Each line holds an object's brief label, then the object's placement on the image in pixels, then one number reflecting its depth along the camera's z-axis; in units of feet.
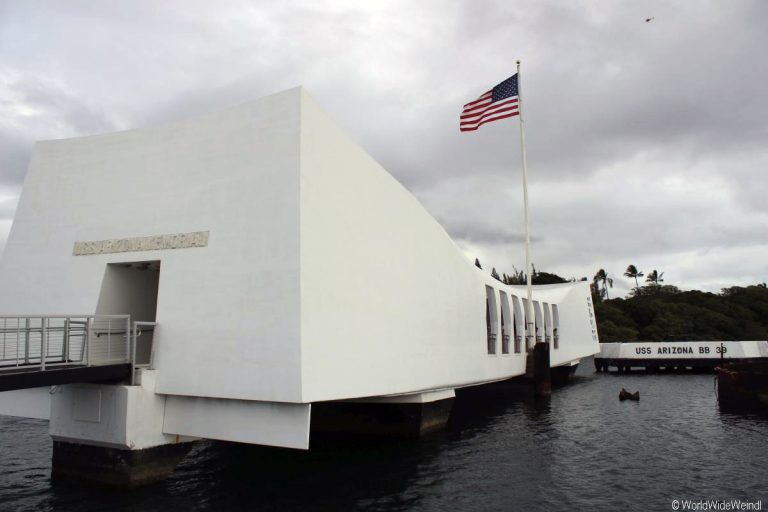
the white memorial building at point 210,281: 38.22
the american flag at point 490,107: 75.97
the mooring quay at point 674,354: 144.15
